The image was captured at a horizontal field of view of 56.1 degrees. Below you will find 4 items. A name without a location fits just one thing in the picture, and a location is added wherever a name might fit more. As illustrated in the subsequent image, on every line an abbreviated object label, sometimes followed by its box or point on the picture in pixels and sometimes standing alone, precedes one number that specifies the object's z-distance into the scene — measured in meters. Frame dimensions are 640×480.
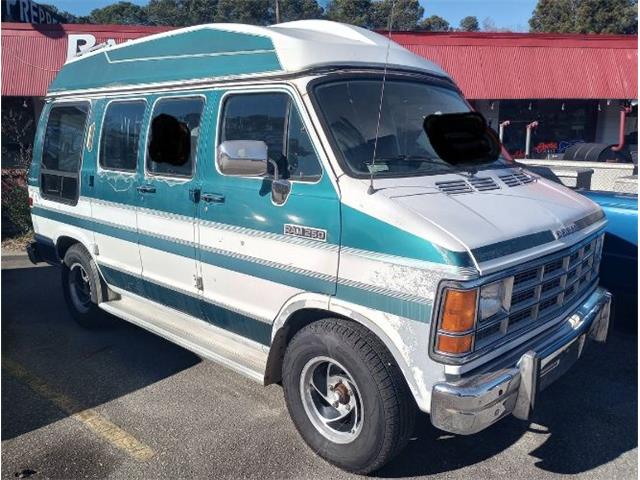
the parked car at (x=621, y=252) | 5.16
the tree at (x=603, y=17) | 33.09
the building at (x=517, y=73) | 15.45
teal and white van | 3.07
